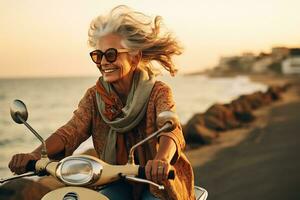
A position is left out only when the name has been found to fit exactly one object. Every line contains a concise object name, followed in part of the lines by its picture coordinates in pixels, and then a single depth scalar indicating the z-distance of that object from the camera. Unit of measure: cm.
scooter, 291
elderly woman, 356
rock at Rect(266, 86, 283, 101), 2582
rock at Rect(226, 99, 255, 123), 1756
